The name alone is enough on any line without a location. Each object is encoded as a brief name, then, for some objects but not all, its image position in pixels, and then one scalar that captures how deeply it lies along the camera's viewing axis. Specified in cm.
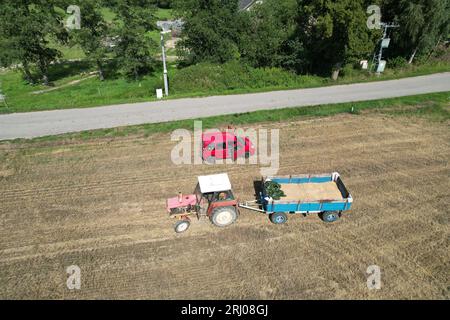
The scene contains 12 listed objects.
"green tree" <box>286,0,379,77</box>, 2159
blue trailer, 1110
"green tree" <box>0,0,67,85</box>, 2678
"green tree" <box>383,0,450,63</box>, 2398
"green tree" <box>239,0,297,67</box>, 2662
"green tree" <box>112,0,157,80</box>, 2722
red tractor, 1103
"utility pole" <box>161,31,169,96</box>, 2322
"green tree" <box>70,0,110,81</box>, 2761
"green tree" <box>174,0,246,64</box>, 2789
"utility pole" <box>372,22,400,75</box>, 2466
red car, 1493
